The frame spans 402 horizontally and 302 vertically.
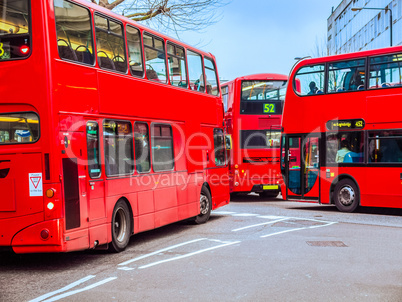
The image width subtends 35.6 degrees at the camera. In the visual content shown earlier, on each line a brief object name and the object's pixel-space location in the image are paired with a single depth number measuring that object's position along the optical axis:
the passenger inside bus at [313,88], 18.62
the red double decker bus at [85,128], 8.88
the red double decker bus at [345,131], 16.95
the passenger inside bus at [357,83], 17.50
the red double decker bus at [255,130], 22.72
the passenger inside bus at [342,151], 17.95
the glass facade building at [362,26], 46.72
